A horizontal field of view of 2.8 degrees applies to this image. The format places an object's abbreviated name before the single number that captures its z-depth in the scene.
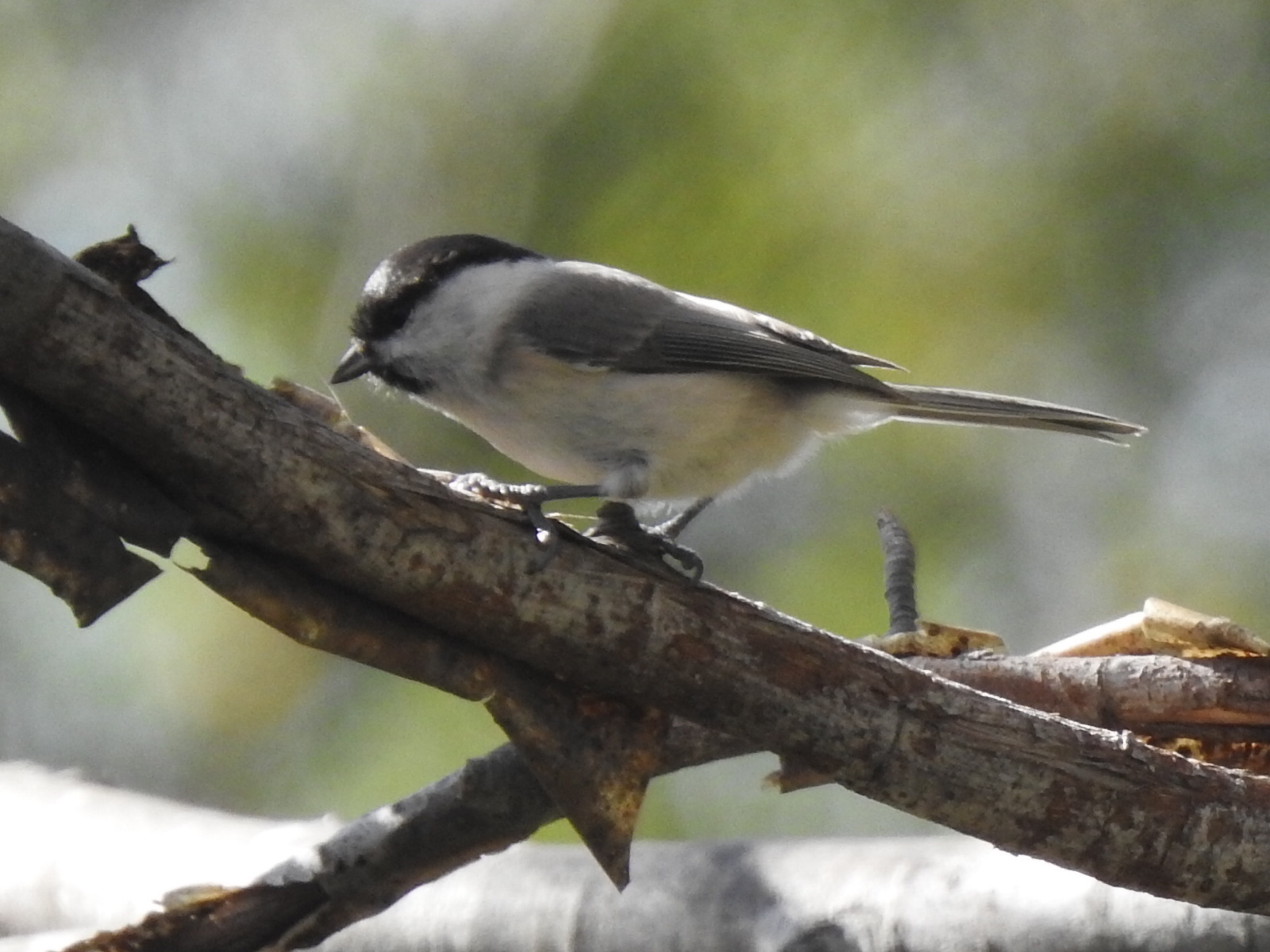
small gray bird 3.48
